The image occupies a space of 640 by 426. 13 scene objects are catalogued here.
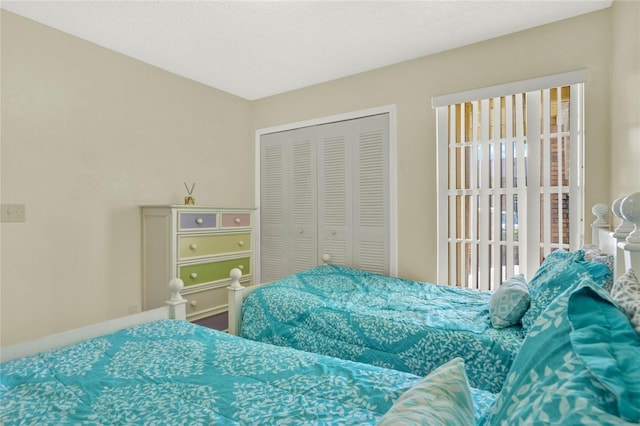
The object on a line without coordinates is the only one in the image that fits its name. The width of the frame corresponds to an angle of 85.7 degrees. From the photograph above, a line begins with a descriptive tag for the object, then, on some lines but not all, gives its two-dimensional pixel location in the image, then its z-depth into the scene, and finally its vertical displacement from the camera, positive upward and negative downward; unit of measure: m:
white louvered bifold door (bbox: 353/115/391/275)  3.13 +0.15
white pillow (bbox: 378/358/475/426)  0.58 -0.35
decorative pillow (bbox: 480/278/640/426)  0.44 -0.24
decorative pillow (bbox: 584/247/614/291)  1.26 -0.21
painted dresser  2.76 -0.37
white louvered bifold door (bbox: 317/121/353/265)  3.33 +0.20
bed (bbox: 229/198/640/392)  1.51 -0.59
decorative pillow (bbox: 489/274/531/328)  1.63 -0.46
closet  3.17 +0.14
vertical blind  2.38 +0.24
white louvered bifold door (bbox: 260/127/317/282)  3.57 +0.09
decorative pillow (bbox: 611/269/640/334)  0.59 -0.17
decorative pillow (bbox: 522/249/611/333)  1.29 -0.28
